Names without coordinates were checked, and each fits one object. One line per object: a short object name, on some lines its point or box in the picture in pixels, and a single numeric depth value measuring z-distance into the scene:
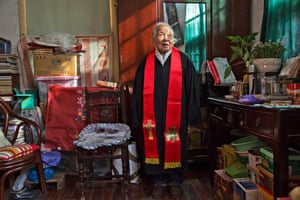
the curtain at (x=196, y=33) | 2.73
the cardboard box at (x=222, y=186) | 1.85
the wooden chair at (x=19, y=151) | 1.96
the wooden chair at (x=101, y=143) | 2.24
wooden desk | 1.34
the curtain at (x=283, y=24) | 1.92
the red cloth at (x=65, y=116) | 2.64
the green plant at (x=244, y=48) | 2.08
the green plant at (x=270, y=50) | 1.82
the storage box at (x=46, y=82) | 2.83
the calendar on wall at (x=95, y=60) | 3.26
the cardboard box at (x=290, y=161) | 1.46
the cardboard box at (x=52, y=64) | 2.82
